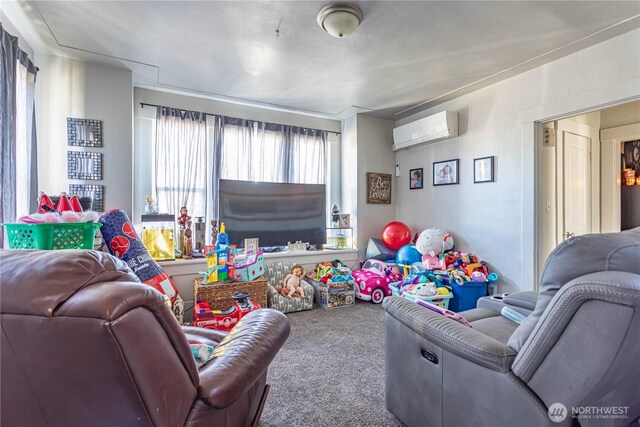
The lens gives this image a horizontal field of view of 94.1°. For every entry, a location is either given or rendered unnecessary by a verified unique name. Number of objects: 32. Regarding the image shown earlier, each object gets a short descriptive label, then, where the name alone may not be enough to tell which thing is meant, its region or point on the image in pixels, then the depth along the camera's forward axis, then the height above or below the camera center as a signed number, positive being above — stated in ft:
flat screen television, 11.81 +0.12
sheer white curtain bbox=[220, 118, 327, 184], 12.73 +2.82
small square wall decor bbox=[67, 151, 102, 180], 8.96 +1.53
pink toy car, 11.58 -2.61
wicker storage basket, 9.03 -2.40
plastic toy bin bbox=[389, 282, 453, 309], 9.61 -2.75
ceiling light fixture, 6.54 +4.41
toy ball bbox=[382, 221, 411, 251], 13.20 -0.94
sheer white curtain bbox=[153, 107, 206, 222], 11.34 +2.10
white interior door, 10.70 +1.09
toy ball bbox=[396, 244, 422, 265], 12.12 -1.70
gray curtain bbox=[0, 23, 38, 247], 6.12 +1.95
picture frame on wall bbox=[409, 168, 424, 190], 13.64 +1.67
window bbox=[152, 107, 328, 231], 11.44 +2.53
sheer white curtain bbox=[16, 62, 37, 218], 7.14 +1.84
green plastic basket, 4.50 -0.32
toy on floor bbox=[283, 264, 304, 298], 10.92 -2.51
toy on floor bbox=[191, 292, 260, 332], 8.36 -2.88
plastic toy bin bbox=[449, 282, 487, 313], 10.21 -2.73
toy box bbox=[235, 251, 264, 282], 9.79 -1.77
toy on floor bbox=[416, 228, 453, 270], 11.65 -1.20
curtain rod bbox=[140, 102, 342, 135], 11.05 +4.15
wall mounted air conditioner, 11.70 +3.56
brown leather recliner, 1.86 -0.88
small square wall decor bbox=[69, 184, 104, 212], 8.98 +0.70
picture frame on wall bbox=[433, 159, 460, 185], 12.00 +1.76
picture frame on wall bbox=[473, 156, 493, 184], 10.78 +1.66
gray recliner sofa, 2.72 -1.55
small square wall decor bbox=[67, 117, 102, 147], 8.97 +2.53
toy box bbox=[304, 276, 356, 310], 11.01 -2.97
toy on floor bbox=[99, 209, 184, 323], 7.20 -0.87
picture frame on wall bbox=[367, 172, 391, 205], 14.29 +1.29
